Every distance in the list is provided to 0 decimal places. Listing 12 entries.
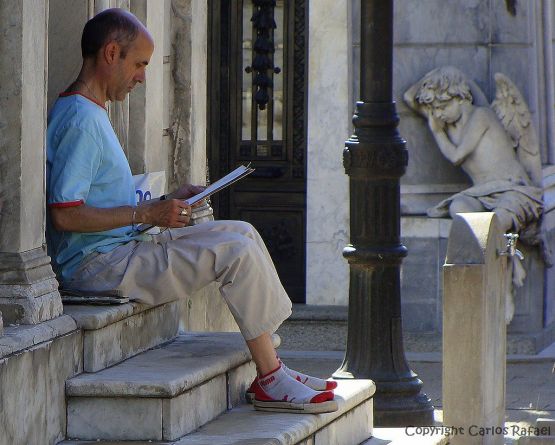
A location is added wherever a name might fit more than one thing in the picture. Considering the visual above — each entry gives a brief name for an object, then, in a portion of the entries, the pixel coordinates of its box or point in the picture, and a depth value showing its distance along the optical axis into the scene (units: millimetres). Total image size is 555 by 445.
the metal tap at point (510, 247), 17031
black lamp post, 16984
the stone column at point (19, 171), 12102
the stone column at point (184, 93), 17578
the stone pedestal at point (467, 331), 16078
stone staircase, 11883
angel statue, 25047
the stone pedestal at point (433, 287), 25266
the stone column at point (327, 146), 25609
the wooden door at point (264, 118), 26250
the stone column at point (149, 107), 16016
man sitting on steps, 12656
